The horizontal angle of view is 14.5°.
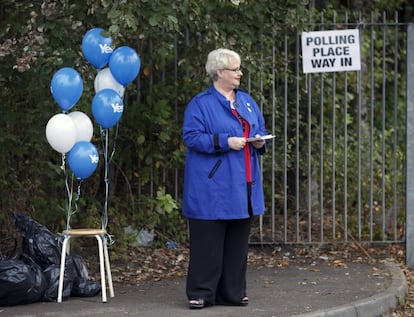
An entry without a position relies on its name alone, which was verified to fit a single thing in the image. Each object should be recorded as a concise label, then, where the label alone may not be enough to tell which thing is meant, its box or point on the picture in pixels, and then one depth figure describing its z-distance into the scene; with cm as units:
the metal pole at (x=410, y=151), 1556
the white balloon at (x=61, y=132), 1211
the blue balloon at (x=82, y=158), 1241
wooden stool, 1248
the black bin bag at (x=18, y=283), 1234
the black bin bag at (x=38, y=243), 1303
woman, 1203
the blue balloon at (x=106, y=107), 1245
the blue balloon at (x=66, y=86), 1216
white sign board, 1611
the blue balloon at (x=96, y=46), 1235
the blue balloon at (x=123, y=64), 1245
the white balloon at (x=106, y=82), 1268
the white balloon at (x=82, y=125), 1247
